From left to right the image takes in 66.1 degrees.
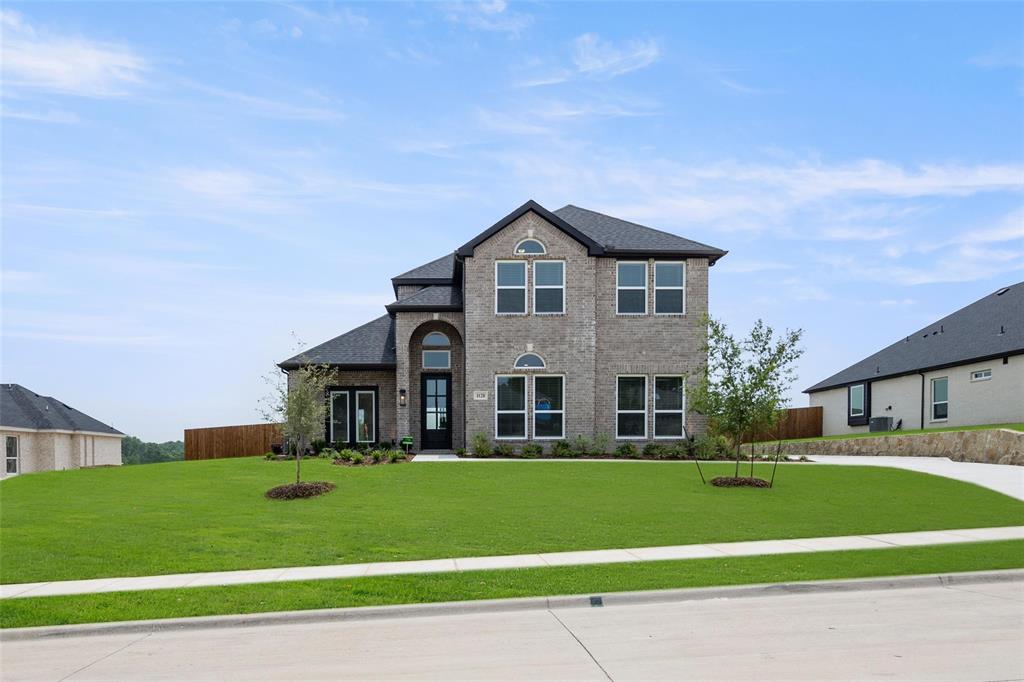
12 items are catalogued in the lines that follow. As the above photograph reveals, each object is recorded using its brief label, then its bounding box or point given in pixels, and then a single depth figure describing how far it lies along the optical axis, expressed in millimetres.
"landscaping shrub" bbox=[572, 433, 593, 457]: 26469
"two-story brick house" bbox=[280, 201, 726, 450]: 26938
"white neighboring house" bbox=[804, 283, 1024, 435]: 28812
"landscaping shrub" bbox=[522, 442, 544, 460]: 26078
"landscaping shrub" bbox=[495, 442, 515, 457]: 26188
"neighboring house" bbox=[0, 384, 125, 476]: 41094
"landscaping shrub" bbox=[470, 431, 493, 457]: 26203
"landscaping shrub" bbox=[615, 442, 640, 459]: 26391
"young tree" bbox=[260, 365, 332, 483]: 19217
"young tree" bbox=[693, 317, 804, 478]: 20094
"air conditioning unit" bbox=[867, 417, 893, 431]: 36438
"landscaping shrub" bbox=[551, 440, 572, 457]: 26141
